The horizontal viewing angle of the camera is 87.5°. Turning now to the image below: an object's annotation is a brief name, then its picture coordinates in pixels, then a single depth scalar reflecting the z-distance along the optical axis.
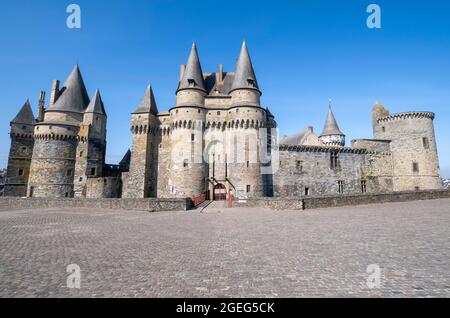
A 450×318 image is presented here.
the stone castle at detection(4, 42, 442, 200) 26.78
